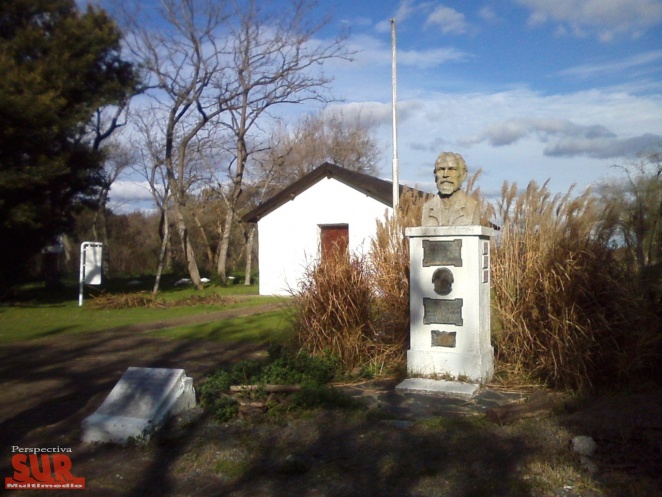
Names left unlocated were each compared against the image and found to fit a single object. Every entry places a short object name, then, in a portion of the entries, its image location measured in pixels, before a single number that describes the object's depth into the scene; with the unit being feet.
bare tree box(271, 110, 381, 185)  141.18
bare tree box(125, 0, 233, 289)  85.81
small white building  70.69
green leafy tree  57.41
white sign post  67.87
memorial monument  25.63
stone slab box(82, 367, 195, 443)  19.89
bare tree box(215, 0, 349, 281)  88.12
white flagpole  50.61
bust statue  26.58
